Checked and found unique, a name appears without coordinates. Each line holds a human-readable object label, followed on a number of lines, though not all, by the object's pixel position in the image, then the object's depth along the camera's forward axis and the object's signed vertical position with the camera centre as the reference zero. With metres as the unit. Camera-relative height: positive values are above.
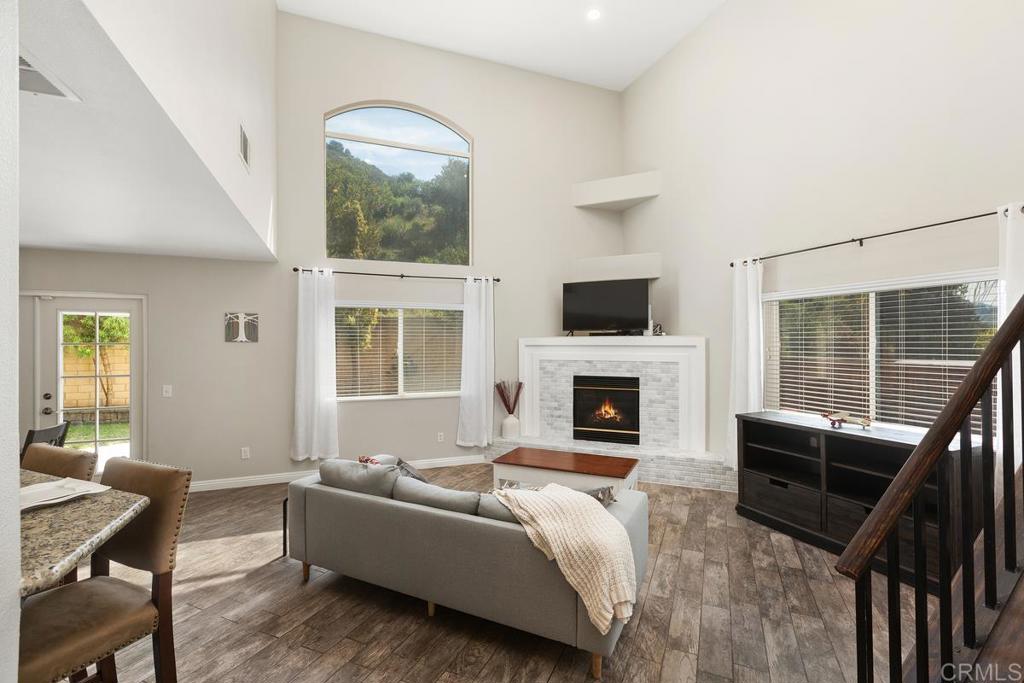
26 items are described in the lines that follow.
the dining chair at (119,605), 1.30 -0.83
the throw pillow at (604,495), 2.52 -0.85
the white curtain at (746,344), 4.36 -0.06
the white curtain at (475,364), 5.69 -0.31
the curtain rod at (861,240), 2.84 +0.74
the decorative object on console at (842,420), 3.45 -0.62
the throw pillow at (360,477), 2.72 -0.82
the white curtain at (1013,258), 2.61 +0.44
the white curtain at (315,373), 5.00 -0.37
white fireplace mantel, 5.07 -0.24
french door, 4.32 -0.30
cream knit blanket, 2.03 -0.94
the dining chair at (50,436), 2.86 -0.60
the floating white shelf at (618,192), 5.84 +1.89
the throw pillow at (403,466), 3.03 -0.86
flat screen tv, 5.55 +0.39
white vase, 5.82 -1.11
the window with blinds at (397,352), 5.38 -0.15
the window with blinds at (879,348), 3.10 -0.09
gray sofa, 2.16 -1.15
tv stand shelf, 3.00 -1.08
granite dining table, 0.96 -0.48
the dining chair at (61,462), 2.00 -0.53
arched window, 5.47 +1.86
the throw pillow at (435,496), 2.47 -0.86
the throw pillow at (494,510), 2.35 -0.88
